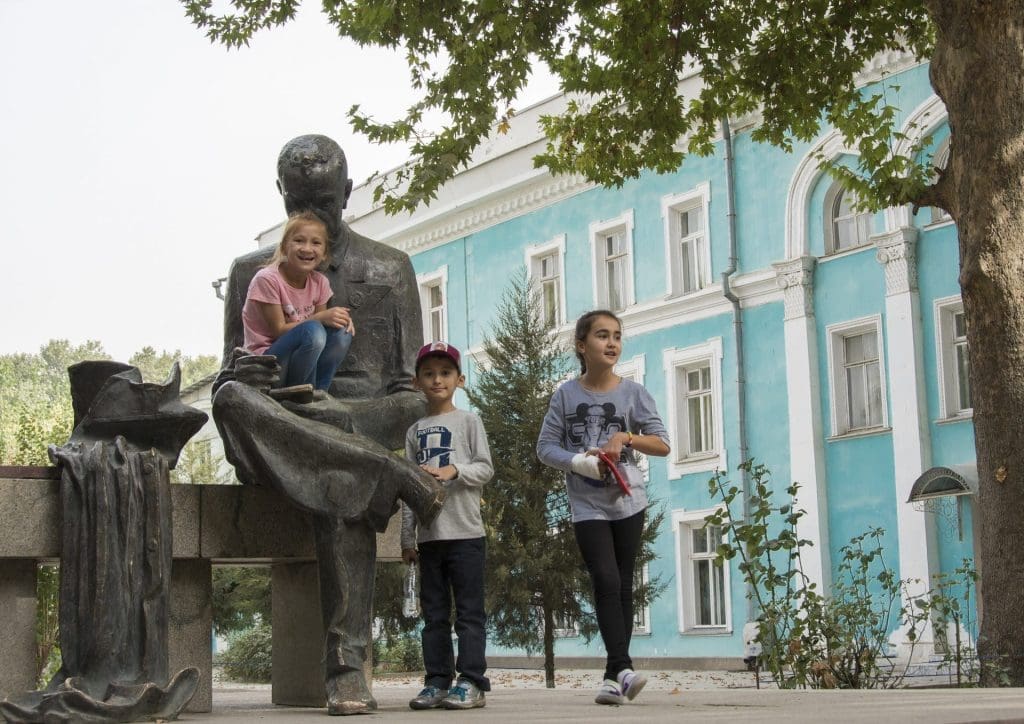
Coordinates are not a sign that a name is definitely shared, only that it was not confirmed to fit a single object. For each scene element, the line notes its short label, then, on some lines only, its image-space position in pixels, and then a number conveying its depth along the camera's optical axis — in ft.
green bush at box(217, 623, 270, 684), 68.13
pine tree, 62.18
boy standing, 19.07
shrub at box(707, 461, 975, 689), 30.63
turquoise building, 73.67
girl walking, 19.81
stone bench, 17.78
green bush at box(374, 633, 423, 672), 82.64
